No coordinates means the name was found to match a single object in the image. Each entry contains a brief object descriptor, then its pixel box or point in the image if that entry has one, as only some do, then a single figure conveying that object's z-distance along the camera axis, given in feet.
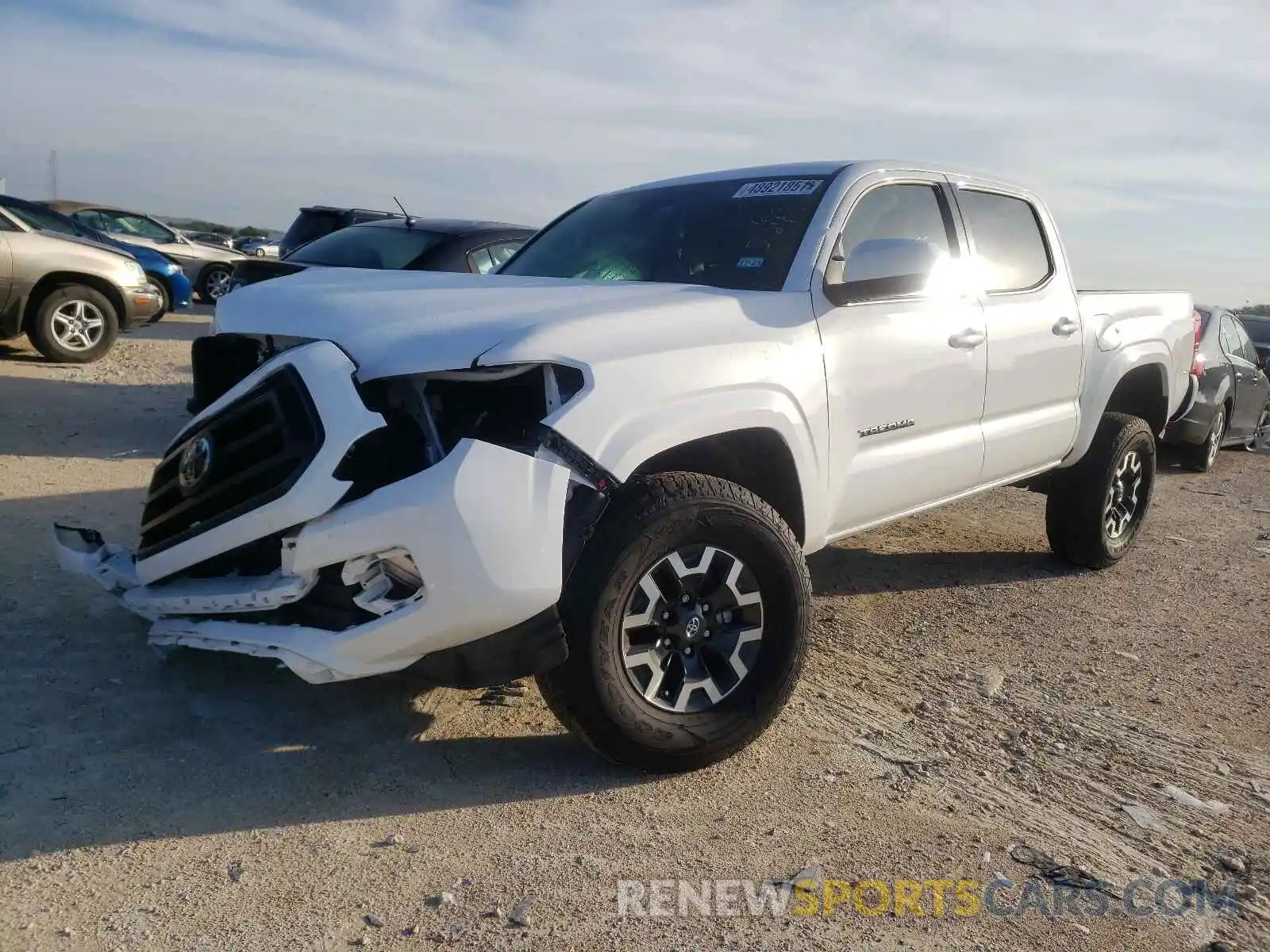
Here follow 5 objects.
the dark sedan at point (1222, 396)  31.07
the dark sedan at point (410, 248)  23.89
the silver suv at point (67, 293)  31.07
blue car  37.78
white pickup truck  9.01
